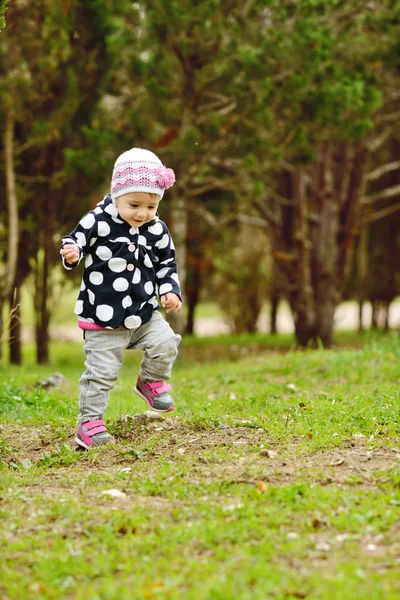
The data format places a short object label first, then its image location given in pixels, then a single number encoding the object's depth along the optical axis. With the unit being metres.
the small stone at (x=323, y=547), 3.06
